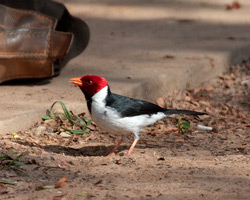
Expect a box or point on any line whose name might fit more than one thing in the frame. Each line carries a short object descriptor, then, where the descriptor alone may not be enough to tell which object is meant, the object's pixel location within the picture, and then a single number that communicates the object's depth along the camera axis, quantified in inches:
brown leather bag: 444.5
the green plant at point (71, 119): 402.0
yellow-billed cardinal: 357.1
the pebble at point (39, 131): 392.2
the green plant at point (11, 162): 310.0
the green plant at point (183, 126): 423.0
